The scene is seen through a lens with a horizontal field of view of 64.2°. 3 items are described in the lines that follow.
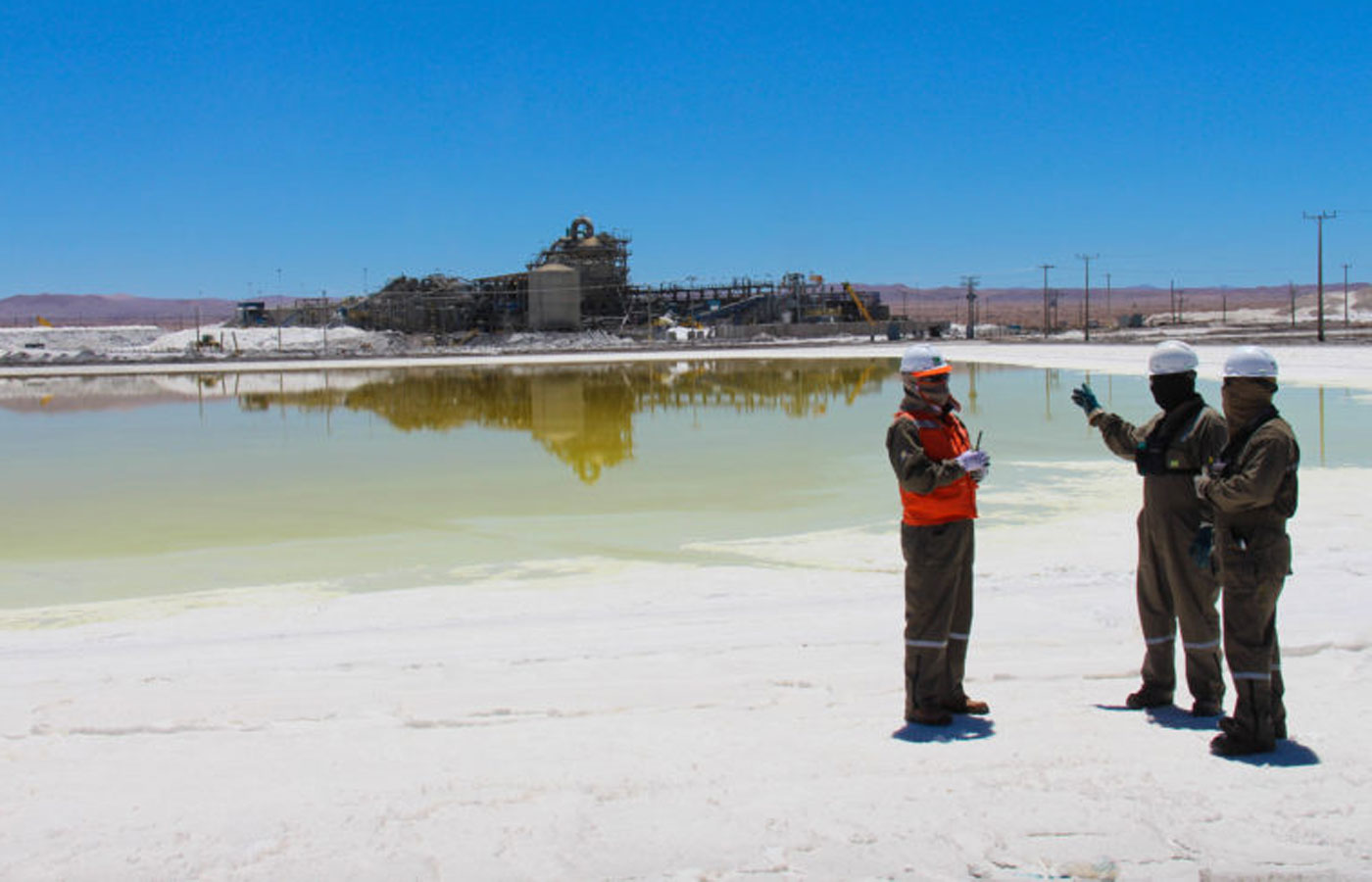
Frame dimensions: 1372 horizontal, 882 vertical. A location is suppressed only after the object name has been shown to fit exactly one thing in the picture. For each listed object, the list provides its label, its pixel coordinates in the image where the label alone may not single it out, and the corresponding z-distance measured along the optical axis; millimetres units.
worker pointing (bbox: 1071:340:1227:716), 4336
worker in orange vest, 4422
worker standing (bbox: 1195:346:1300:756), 3979
